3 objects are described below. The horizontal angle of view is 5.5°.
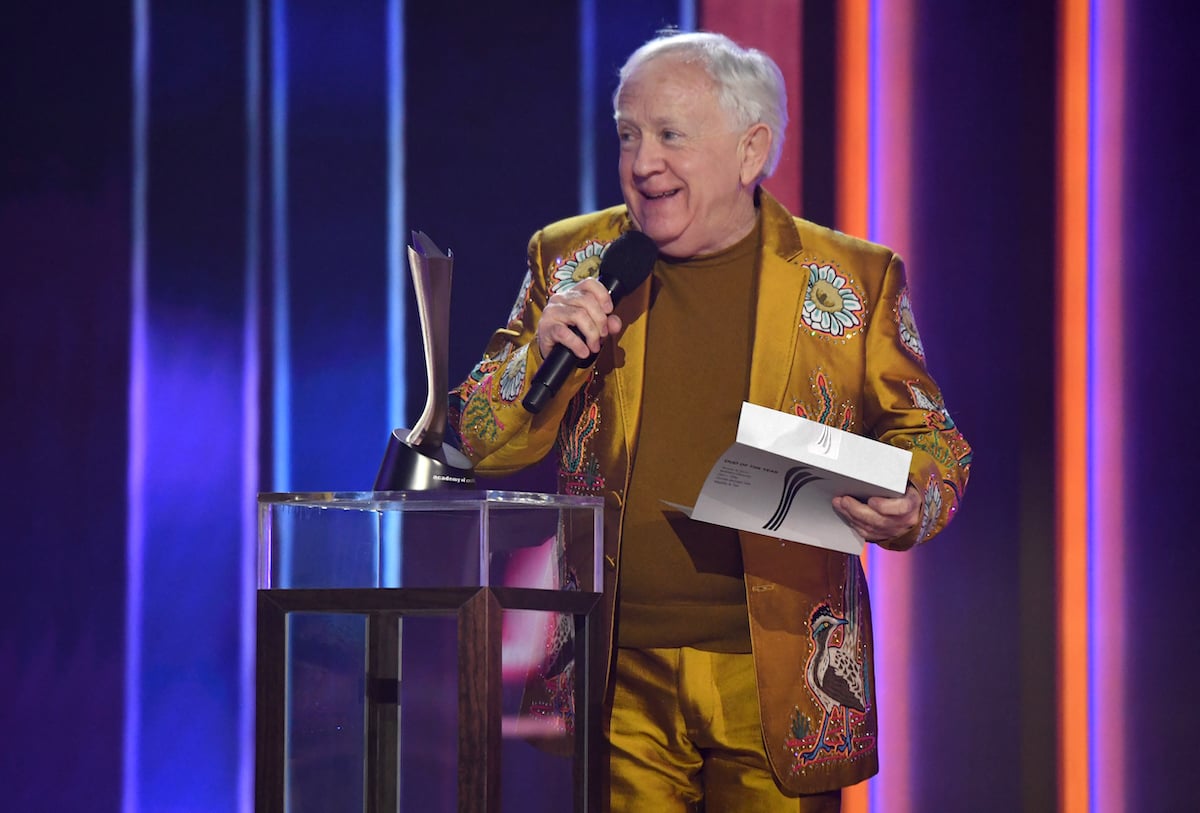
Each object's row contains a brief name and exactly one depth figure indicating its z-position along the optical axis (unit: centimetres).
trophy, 1463
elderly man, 1470
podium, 1432
